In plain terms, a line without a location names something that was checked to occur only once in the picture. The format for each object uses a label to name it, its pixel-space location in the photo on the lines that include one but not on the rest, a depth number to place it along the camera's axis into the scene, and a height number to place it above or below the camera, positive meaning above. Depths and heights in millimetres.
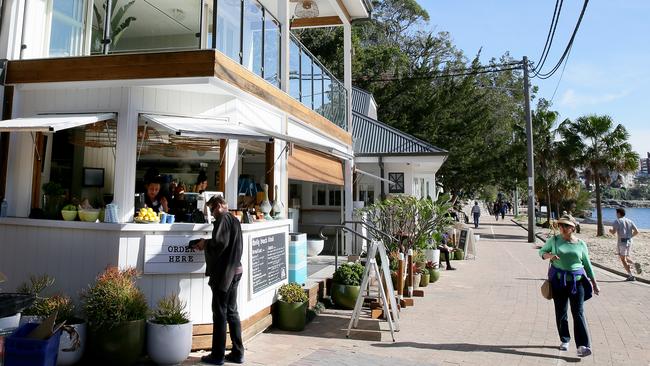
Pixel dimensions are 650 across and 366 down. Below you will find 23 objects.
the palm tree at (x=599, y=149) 23969 +3551
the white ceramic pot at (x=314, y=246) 9703 -720
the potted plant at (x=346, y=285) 7664 -1215
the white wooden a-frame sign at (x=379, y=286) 6155 -988
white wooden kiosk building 5383 +1069
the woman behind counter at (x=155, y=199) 5898 +129
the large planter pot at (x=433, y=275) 10898 -1449
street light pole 21109 +2227
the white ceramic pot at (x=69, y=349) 4598 -1398
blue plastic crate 3824 -1192
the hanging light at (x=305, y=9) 10984 +4809
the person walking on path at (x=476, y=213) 29972 +61
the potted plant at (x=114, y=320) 4676 -1138
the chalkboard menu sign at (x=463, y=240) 15625 -884
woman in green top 5489 -774
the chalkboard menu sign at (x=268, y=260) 6227 -702
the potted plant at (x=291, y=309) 6558 -1382
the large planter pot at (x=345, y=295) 7645 -1378
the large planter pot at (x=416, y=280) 9356 -1352
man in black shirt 4980 -697
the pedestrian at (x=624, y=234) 11570 -452
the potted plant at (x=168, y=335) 4801 -1314
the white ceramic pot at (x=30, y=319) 4660 -1124
